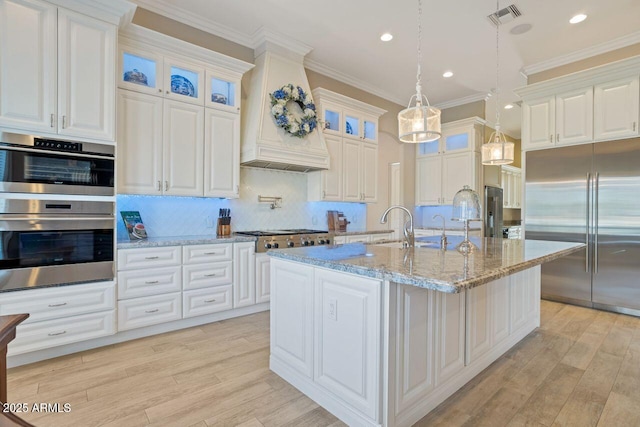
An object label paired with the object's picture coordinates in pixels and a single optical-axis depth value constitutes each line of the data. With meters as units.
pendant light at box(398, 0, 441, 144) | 2.32
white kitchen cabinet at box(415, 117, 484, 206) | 5.61
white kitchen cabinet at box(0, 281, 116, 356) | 2.36
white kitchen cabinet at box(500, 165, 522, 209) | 7.90
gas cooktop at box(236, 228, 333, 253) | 3.70
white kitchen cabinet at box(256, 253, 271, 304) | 3.70
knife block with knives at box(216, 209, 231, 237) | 3.78
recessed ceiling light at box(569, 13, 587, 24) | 3.39
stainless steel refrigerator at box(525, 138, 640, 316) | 3.66
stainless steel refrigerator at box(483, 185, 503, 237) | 5.95
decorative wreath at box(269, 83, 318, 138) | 3.92
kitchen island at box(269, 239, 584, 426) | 1.62
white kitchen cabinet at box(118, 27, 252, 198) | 3.06
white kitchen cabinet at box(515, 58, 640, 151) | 3.64
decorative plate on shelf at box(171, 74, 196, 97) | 3.36
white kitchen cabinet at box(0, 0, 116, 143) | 2.32
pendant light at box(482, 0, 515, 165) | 3.25
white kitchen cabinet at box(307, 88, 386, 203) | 4.63
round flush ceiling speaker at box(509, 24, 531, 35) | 3.58
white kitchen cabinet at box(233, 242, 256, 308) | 3.53
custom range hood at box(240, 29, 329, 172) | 3.82
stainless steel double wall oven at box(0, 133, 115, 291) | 2.33
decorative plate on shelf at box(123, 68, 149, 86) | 3.07
